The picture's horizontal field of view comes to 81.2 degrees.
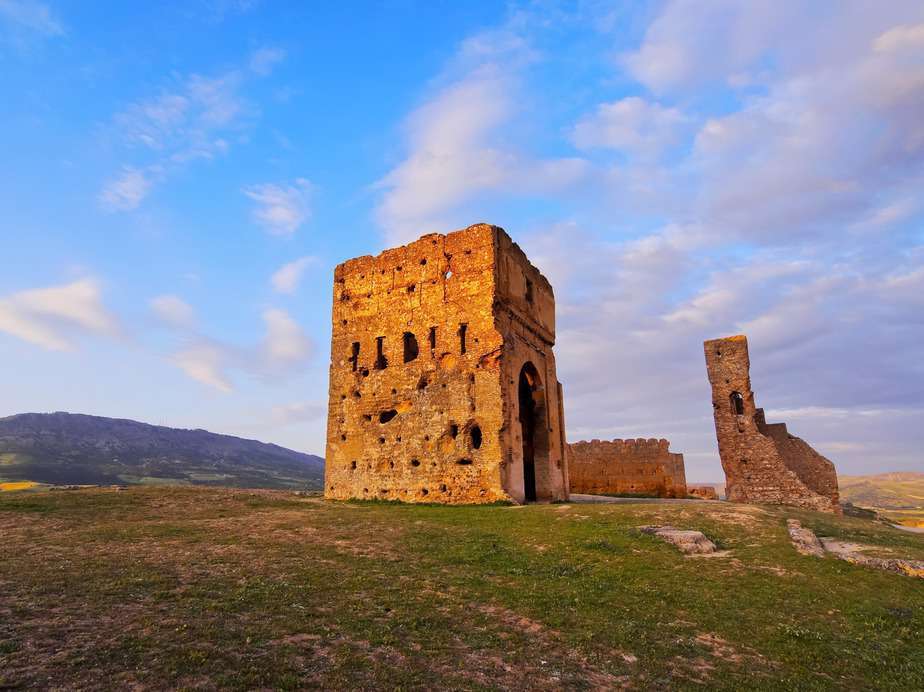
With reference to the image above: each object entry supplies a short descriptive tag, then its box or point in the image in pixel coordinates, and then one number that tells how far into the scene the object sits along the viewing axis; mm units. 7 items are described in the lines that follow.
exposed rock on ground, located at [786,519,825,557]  9875
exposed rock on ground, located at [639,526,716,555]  10102
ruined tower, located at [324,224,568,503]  18828
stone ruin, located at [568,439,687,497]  27828
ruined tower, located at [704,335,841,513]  21719
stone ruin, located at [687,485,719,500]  28438
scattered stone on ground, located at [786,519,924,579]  8898
